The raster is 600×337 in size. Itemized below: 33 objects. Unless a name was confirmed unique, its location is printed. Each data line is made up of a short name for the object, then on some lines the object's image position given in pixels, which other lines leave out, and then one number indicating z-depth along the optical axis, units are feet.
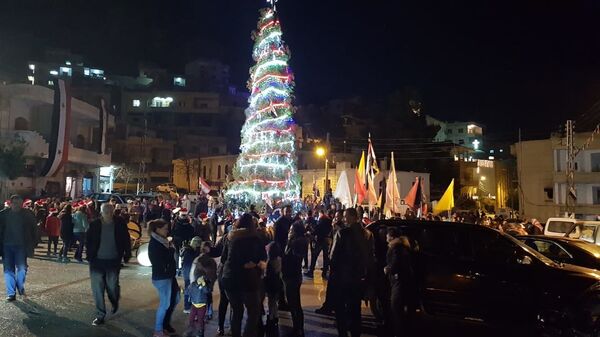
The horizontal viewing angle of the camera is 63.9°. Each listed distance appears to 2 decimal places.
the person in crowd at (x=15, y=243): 28.96
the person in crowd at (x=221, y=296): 23.72
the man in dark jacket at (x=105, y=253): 24.71
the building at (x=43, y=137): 104.22
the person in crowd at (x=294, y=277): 23.76
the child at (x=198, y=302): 22.38
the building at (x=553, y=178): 131.44
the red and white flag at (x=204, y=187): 80.38
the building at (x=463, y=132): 293.43
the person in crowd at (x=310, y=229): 44.88
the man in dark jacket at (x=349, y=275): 21.58
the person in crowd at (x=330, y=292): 22.17
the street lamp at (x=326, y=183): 93.20
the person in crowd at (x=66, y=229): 47.57
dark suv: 24.12
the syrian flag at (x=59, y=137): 71.46
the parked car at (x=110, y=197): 92.16
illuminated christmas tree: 76.79
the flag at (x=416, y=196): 64.13
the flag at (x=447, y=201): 63.44
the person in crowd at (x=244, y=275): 19.34
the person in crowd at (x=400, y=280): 22.95
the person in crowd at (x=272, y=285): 23.68
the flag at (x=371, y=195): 67.77
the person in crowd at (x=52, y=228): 49.67
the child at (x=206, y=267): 22.86
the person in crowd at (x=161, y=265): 22.38
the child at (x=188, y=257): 26.43
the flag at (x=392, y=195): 65.16
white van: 49.69
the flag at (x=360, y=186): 66.74
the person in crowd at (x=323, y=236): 42.17
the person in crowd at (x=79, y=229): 47.73
